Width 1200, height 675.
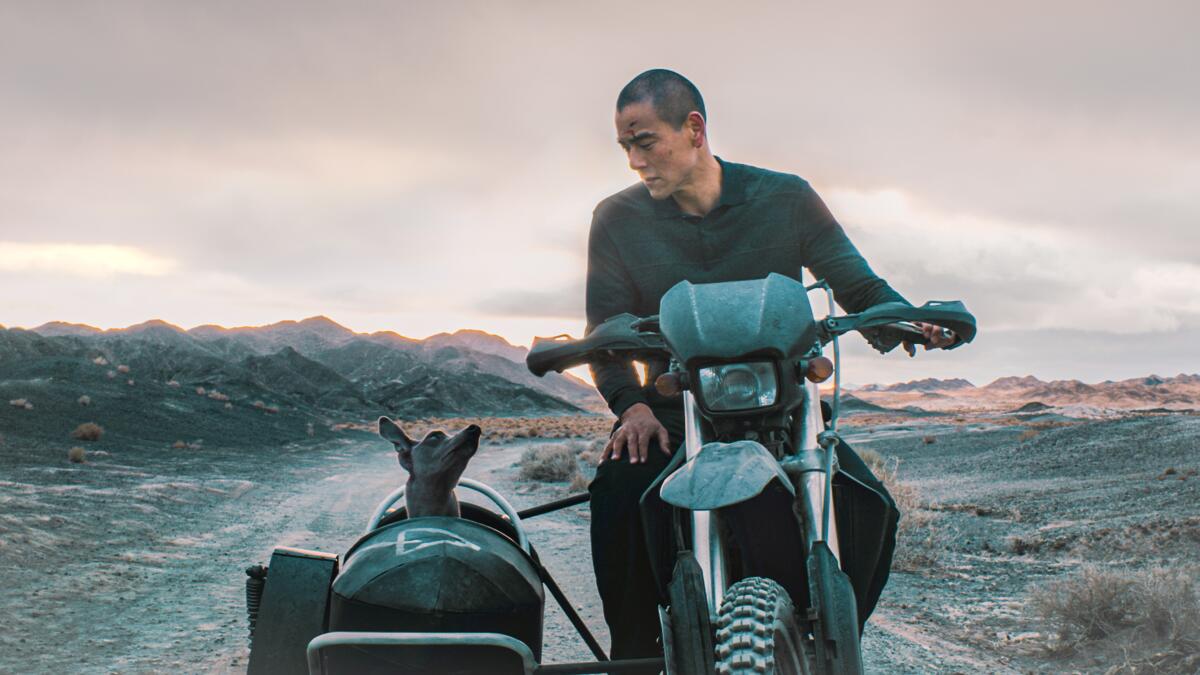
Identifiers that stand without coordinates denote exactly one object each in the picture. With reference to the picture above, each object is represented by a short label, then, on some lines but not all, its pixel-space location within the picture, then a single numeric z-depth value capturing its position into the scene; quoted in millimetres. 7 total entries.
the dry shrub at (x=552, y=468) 17781
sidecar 2285
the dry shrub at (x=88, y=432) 22016
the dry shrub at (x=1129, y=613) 5082
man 2922
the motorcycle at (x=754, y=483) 2027
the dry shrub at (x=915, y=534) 8398
